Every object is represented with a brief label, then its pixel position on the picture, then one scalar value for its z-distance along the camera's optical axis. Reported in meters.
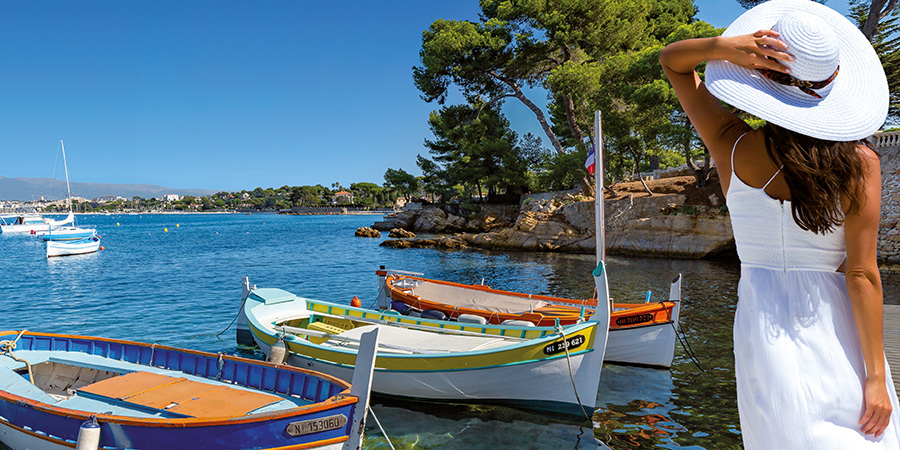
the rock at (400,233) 48.66
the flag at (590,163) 11.05
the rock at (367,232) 55.62
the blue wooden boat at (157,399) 5.54
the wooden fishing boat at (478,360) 8.29
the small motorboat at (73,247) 37.16
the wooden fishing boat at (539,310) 10.77
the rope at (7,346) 8.56
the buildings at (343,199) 180.62
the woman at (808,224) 1.72
